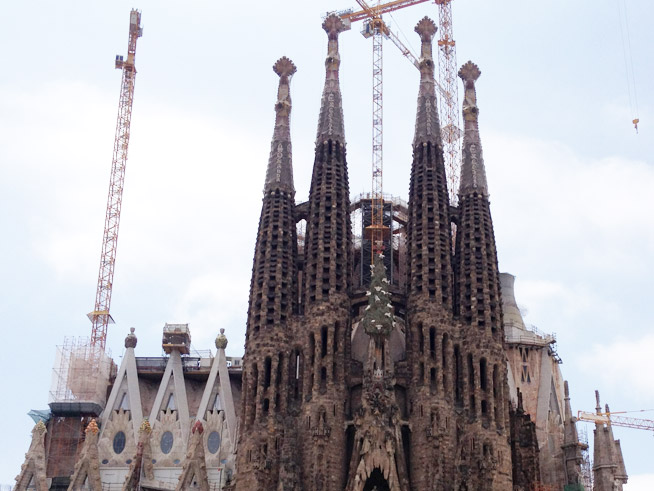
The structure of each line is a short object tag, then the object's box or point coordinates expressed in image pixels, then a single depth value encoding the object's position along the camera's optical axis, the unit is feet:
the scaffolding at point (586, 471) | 275.02
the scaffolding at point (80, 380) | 262.26
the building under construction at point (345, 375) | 210.59
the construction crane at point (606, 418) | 352.79
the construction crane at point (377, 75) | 248.32
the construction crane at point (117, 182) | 298.35
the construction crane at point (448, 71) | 332.19
